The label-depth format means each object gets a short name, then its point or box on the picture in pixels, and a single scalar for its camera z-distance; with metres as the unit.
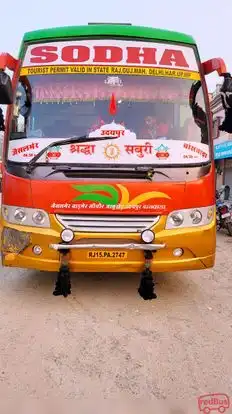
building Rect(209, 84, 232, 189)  23.16
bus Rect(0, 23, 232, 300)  4.45
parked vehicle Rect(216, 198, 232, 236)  10.41
